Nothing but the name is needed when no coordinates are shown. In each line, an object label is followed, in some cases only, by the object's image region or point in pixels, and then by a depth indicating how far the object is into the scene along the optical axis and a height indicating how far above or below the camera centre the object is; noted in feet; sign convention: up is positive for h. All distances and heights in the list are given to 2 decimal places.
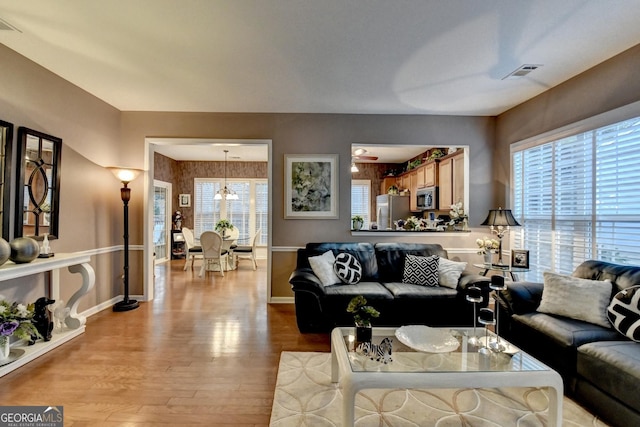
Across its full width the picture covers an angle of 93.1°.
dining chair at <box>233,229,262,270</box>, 22.26 -2.64
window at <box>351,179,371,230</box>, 26.96 +1.60
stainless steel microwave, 19.00 +1.21
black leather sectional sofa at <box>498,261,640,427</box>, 5.74 -2.91
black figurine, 8.96 -3.15
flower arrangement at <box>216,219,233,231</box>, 22.84 -0.82
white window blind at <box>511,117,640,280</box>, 8.62 +0.64
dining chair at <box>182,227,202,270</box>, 21.34 -2.34
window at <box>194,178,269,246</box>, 26.78 +0.74
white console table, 7.88 -2.38
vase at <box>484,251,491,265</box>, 12.57 -1.68
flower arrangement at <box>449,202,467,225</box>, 14.69 +0.12
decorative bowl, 6.76 -2.89
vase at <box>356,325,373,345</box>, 6.93 -2.68
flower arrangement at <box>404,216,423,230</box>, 15.25 -0.40
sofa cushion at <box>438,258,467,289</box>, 11.35 -2.15
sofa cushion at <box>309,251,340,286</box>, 11.66 -2.07
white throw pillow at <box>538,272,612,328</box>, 7.63 -2.14
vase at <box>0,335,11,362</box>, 7.80 -3.49
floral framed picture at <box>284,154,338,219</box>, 14.33 +1.42
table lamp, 12.04 -0.09
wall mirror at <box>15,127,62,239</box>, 9.14 +0.97
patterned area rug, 6.17 -4.18
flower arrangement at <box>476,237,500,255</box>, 12.64 -1.19
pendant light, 24.35 +1.85
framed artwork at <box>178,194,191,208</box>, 26.66 +1.31
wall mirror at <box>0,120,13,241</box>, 8.57 +1.18
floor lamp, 12.80 -0.43
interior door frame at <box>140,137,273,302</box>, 14.14 +1.22
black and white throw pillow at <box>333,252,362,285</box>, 11.89 -2.10
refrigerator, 23.08 +0.54
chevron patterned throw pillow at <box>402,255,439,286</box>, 11.70 -2.13
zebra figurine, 6.19 -2.88
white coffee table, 5.39 -2.91
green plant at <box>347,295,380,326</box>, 6.90 -2.20
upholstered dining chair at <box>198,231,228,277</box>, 19.66 -2.10
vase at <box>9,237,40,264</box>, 8.17 -0.98
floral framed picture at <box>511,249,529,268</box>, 11.46 -1.58
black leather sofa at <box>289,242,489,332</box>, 10.68 -3.11
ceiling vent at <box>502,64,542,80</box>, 9.62 +4.79
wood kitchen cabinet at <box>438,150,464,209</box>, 15.57 +2.06
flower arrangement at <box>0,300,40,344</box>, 7.61 -2.79
